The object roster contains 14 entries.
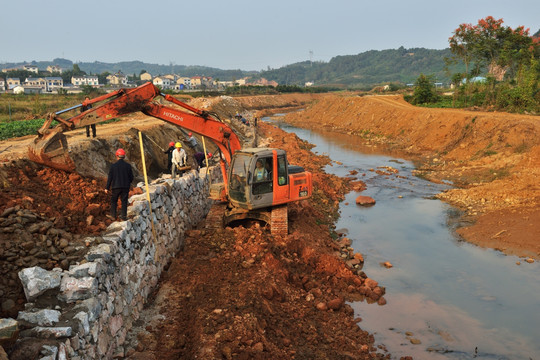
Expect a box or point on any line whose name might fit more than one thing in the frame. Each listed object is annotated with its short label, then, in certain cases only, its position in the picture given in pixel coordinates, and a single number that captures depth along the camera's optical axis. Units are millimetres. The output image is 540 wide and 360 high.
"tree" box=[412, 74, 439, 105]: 50969
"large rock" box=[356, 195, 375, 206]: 21250
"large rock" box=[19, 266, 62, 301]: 6332
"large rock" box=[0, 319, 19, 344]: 5000
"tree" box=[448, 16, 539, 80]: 44281
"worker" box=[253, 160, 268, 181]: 12406
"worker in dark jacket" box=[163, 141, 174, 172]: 15892
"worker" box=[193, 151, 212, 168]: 18125
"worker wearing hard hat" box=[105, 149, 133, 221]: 9570
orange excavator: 10625
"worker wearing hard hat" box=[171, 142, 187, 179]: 14508
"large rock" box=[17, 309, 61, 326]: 5766
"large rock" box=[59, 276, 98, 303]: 6488
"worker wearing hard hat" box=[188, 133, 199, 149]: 22330
